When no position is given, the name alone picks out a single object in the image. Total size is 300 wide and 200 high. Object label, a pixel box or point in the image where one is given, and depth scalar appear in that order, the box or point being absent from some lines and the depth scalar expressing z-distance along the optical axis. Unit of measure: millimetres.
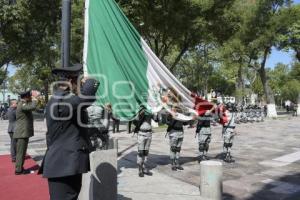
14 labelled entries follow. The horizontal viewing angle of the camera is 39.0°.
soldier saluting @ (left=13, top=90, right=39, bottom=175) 9547
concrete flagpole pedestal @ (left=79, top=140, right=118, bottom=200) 6367
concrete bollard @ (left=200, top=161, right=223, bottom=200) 7279
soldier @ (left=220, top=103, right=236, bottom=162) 11259
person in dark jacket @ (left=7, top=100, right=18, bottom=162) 11102
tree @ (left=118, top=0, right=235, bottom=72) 21203
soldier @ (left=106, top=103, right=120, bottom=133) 19641
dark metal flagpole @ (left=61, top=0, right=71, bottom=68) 6055
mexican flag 7312
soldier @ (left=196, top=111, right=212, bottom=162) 10695
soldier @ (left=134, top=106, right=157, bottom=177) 9320
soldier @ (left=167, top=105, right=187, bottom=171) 9758
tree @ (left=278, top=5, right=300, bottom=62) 32875
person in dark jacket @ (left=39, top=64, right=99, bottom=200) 4344
